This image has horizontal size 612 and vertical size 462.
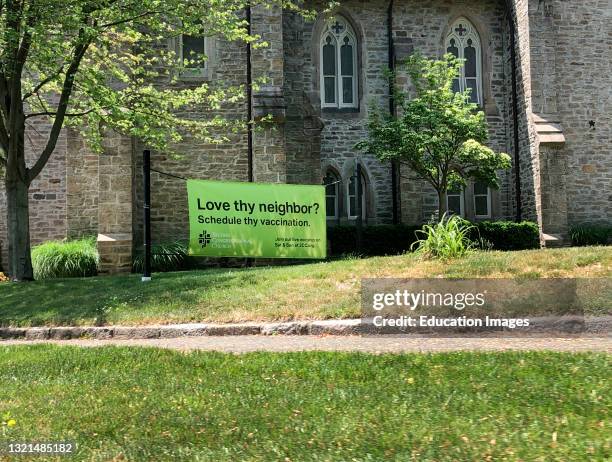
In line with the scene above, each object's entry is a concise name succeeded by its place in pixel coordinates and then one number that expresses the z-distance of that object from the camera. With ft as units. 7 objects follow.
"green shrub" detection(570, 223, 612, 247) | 58.58
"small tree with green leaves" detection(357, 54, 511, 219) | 52.54
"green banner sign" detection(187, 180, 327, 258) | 43.57
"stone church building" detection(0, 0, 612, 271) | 54.65
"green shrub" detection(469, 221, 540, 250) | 55.98
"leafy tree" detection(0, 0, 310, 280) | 38.27
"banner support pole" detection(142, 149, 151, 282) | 38.09
